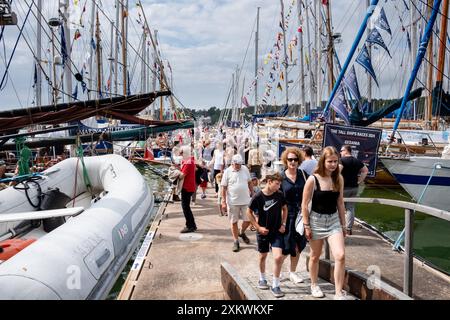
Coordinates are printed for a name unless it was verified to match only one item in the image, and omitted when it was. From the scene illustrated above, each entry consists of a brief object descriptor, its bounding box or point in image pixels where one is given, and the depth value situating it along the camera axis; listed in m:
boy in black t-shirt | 3.81
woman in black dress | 3.87
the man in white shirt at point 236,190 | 5.54
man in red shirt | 6.64
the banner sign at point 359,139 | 8.84
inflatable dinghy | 3.08
